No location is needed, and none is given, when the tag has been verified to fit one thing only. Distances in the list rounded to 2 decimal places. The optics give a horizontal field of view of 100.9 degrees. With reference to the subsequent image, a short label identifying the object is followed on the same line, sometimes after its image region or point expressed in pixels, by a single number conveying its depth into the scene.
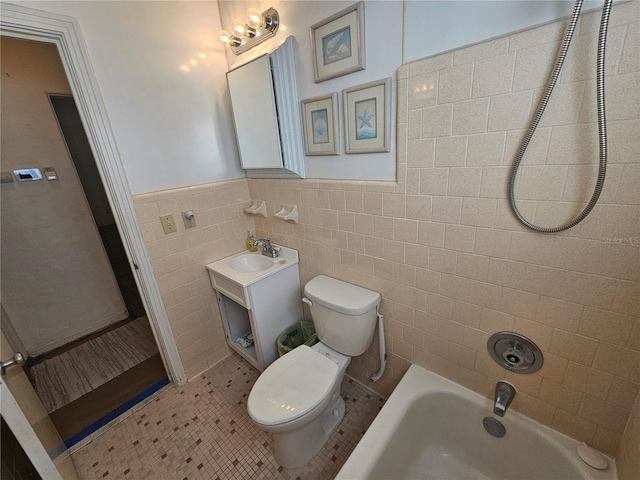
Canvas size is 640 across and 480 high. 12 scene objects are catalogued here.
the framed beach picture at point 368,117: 1.09
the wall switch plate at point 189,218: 1.64
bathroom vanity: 1.58
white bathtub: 0.99
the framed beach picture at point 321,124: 1.26
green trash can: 1.67
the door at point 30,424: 0.79
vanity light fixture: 1.34
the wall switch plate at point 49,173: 1.98
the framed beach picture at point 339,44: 1.08
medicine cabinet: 1.34
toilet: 1.15
